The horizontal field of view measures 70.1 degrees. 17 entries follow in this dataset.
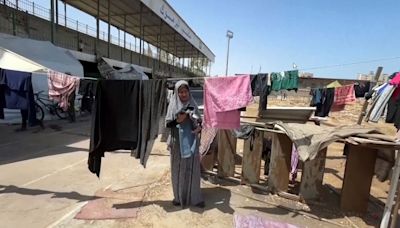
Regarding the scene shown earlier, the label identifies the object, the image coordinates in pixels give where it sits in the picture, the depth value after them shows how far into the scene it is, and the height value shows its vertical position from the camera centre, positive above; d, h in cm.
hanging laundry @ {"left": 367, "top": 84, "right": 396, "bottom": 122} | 390 -9
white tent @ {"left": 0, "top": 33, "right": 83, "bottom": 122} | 884 +65
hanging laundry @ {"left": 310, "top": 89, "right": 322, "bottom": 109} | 836 -14
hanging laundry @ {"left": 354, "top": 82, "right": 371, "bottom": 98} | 763 +18
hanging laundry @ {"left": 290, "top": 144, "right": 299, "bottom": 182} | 488 -123
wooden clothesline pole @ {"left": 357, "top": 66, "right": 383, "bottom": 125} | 566 -16
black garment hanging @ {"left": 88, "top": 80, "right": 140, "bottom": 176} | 406 -51
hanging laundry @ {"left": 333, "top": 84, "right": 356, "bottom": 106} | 770 -2
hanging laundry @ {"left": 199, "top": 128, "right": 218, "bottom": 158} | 521 -99
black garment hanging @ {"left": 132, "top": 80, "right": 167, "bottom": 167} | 400 -43
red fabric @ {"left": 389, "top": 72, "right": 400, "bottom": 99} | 361 +20
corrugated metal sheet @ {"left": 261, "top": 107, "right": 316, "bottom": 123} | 675 -56
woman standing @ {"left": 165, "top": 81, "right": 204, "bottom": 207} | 383 -84
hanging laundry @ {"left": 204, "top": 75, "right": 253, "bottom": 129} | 379 -16
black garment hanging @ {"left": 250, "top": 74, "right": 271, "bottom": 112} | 421 +9
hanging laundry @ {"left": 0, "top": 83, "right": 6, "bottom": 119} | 584 -55
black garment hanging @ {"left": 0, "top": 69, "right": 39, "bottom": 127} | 580 -33
